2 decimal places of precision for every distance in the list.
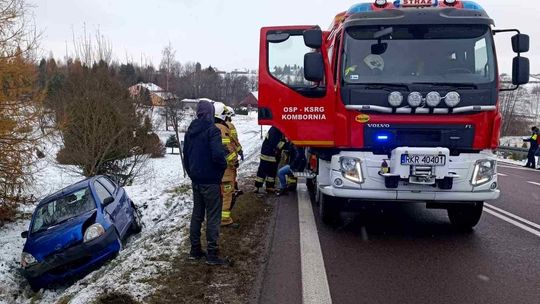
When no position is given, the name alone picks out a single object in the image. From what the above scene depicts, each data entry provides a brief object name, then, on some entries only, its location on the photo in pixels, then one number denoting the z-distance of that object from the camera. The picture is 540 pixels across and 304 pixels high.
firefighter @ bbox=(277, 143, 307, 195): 8.93
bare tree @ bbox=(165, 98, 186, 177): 25.62
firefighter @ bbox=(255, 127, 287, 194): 9.20
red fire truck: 5.34
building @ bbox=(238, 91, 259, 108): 79.12
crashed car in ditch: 6.91
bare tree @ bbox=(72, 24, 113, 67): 19.92
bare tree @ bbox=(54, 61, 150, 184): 17.31
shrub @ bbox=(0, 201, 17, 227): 10.27
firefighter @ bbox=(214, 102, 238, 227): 6.30
